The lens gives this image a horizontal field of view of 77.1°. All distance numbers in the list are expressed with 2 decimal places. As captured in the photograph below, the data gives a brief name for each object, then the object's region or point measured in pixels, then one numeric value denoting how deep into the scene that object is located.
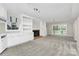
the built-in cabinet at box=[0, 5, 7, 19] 2.66
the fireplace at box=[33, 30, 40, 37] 7.43
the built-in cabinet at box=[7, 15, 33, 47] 3.29
